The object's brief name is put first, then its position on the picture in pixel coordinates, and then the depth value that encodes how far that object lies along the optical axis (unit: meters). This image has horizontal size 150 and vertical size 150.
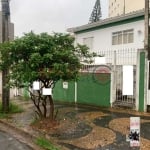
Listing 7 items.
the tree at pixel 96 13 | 32.32
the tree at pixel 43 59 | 5.52
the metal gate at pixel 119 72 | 7.19
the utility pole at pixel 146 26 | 7.28
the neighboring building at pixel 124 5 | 21.04
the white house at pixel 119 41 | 6.98
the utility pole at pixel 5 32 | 7.22
